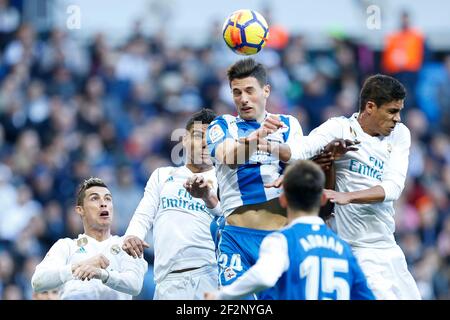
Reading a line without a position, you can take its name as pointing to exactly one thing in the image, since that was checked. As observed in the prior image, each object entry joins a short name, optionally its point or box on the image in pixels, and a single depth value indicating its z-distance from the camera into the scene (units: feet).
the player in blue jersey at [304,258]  45.11
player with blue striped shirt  55.98
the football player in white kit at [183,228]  63.87
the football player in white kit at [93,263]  58.80
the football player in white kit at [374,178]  57.98
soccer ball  63.16
